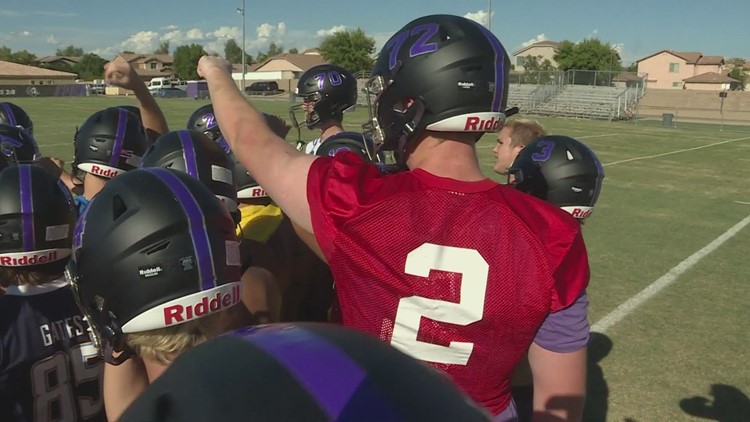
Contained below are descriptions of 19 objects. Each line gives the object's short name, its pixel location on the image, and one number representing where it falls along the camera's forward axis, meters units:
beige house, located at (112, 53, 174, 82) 132.10
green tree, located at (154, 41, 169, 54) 166.81
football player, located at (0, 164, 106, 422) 2.66
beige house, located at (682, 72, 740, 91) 91.81
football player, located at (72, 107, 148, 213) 4.48
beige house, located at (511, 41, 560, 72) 128.79
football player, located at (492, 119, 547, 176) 5.08
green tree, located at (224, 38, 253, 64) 131.25
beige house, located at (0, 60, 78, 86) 84.81
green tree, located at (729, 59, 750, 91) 101.20
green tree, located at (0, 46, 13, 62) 121.97
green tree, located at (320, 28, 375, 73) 94.50
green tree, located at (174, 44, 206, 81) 112.19
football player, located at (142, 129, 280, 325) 2.73
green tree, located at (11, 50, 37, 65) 121.69
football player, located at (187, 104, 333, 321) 3.25
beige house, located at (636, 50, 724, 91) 112.19
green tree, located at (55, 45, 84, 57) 169.39
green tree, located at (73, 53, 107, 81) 107.62
